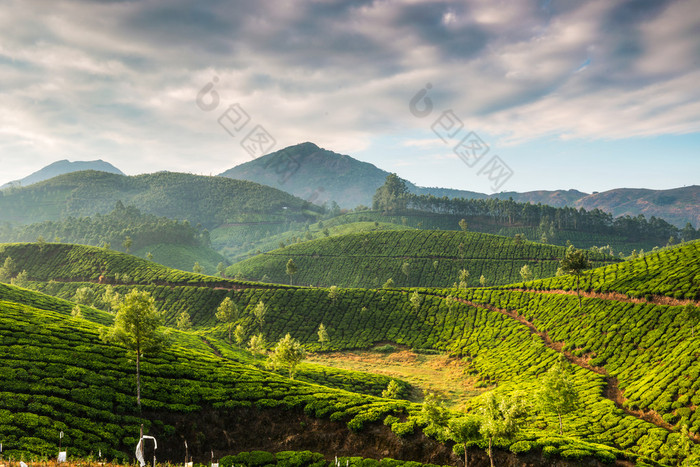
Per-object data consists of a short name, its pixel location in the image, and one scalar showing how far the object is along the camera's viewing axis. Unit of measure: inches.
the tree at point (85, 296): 3956.7
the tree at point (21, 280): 4942.9
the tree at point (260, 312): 3937.0
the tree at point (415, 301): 4365.2
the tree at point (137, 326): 1491.1
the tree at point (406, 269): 6579.7
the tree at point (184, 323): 3951.8
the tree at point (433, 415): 1271.3
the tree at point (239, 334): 3505.4
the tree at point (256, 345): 3090.6
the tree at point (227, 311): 3649.1
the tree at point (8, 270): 5334.6
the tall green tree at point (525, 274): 5472.4
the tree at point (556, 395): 1622.8
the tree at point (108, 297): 4404.3
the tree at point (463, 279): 4778.5
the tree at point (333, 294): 4697.6
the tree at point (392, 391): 2366.0
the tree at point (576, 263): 3277.6
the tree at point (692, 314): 2180.1
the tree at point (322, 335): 3868.1
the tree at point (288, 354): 2365.9
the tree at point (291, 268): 5172.2
